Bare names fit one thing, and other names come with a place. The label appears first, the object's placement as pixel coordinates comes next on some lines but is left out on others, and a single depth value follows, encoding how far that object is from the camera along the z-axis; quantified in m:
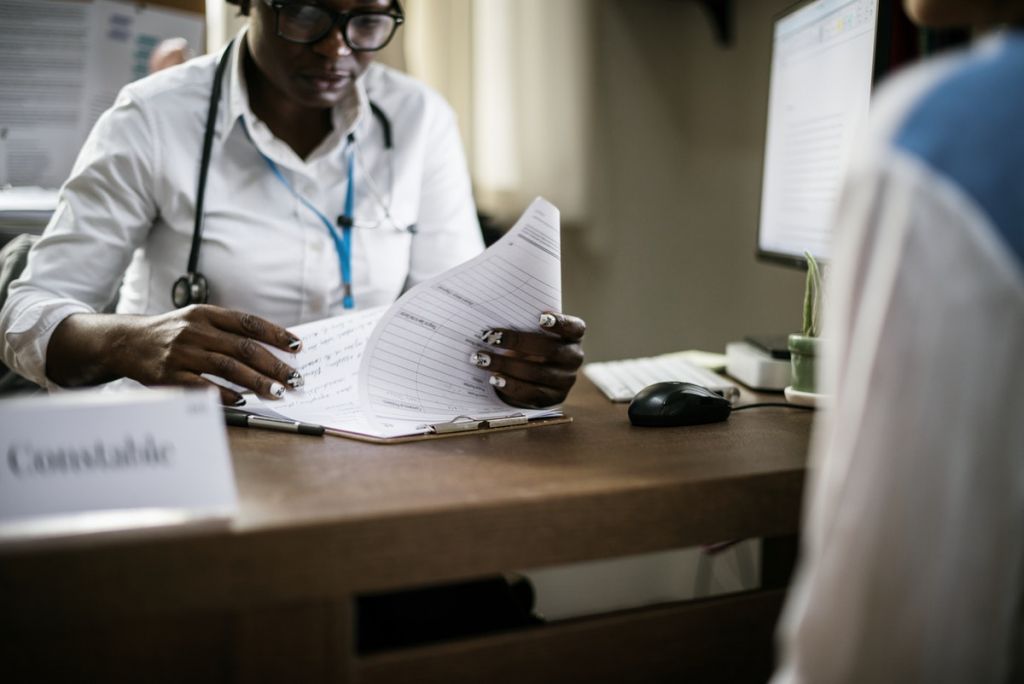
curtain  1.90
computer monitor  0.92
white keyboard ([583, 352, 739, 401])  0.97
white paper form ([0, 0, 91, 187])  1.57
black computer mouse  0.82
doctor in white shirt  1.07
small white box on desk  0.99
